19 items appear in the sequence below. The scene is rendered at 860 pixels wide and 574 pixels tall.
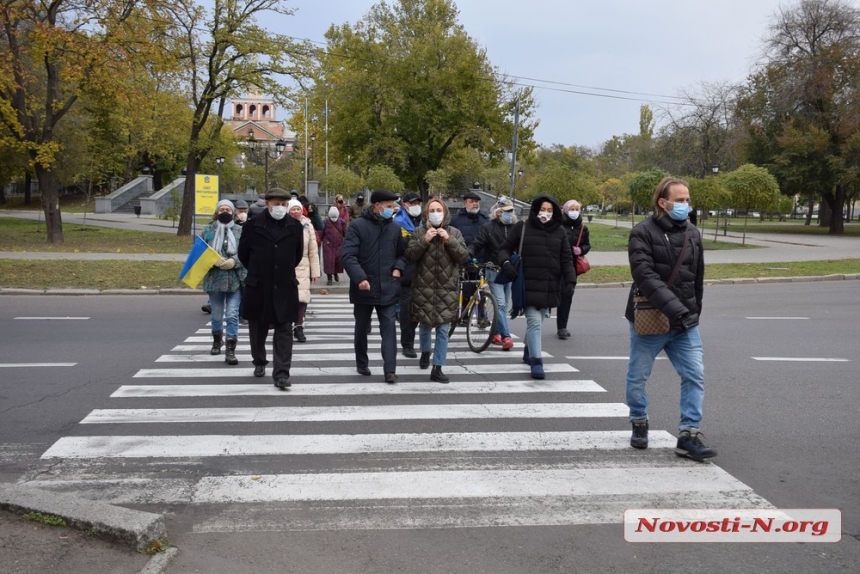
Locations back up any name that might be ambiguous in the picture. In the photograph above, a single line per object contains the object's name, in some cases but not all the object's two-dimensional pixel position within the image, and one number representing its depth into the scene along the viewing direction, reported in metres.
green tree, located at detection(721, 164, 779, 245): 31.17
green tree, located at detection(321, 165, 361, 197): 44.62
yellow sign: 22.25
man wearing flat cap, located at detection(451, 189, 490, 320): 10.46
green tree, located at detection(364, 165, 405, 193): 37.03
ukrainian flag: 8.84
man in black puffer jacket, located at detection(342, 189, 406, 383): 7.98
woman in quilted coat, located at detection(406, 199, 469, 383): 8.11
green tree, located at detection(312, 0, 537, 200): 43.47
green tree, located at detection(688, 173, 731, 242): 29.97
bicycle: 9.82
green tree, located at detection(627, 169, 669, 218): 32.90
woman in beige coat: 10.35
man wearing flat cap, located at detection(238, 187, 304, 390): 7.63
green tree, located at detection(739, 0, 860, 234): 41.88
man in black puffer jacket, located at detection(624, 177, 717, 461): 5.51
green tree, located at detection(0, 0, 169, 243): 21.72
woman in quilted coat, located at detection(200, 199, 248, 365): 8.96
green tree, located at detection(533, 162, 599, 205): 32.19
